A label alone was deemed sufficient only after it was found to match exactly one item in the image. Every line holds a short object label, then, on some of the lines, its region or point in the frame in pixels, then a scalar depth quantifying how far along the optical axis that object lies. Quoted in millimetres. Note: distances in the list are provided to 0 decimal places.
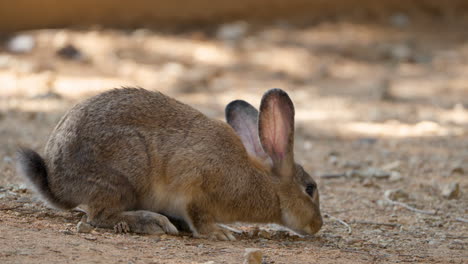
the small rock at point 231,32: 24219
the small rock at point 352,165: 14173
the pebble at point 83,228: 8531
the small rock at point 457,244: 9666
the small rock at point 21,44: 21891
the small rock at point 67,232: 8355
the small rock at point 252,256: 7512
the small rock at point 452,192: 12125
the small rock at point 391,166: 14048
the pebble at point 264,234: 9992
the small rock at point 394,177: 13289
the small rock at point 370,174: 13367
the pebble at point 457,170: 13972
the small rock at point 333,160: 14531
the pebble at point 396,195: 12125
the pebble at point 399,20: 25641
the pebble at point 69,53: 21891
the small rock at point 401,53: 23591
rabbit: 8969
